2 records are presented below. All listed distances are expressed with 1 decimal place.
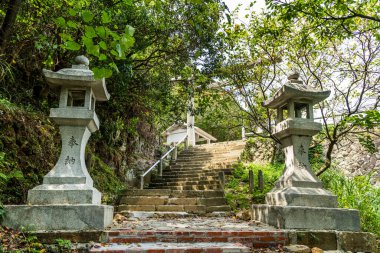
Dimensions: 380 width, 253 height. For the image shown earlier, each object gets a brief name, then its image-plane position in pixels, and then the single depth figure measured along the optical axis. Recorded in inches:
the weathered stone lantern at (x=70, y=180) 155.4
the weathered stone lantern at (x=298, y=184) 173.2
